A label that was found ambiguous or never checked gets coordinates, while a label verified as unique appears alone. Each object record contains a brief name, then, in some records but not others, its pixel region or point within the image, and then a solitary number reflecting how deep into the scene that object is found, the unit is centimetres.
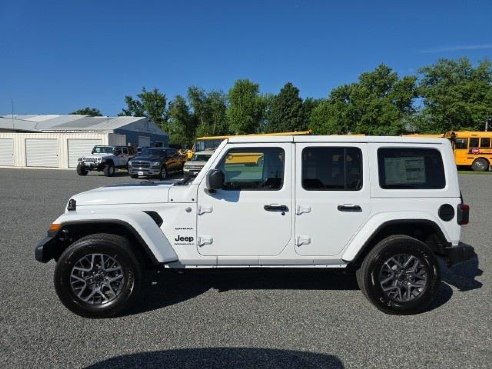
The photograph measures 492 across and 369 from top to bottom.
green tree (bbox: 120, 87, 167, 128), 7631
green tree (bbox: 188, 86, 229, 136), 6769
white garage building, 3153
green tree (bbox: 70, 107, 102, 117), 11382
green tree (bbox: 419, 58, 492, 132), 4091
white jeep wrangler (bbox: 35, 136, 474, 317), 404
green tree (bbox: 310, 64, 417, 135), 4597
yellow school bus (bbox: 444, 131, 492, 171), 2934
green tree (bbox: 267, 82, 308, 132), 6638
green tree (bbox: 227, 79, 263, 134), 6397
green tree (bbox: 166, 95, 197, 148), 6741
